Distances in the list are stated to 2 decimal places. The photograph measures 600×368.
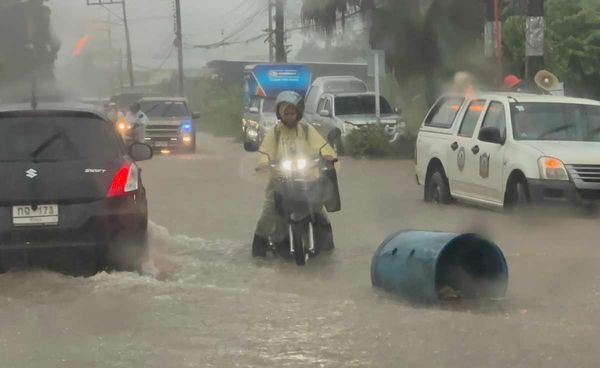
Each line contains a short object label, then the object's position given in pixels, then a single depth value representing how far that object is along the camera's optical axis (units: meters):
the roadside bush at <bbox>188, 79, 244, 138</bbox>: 51.75
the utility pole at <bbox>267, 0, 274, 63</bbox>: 44.39
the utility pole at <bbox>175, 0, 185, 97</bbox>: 58.19
